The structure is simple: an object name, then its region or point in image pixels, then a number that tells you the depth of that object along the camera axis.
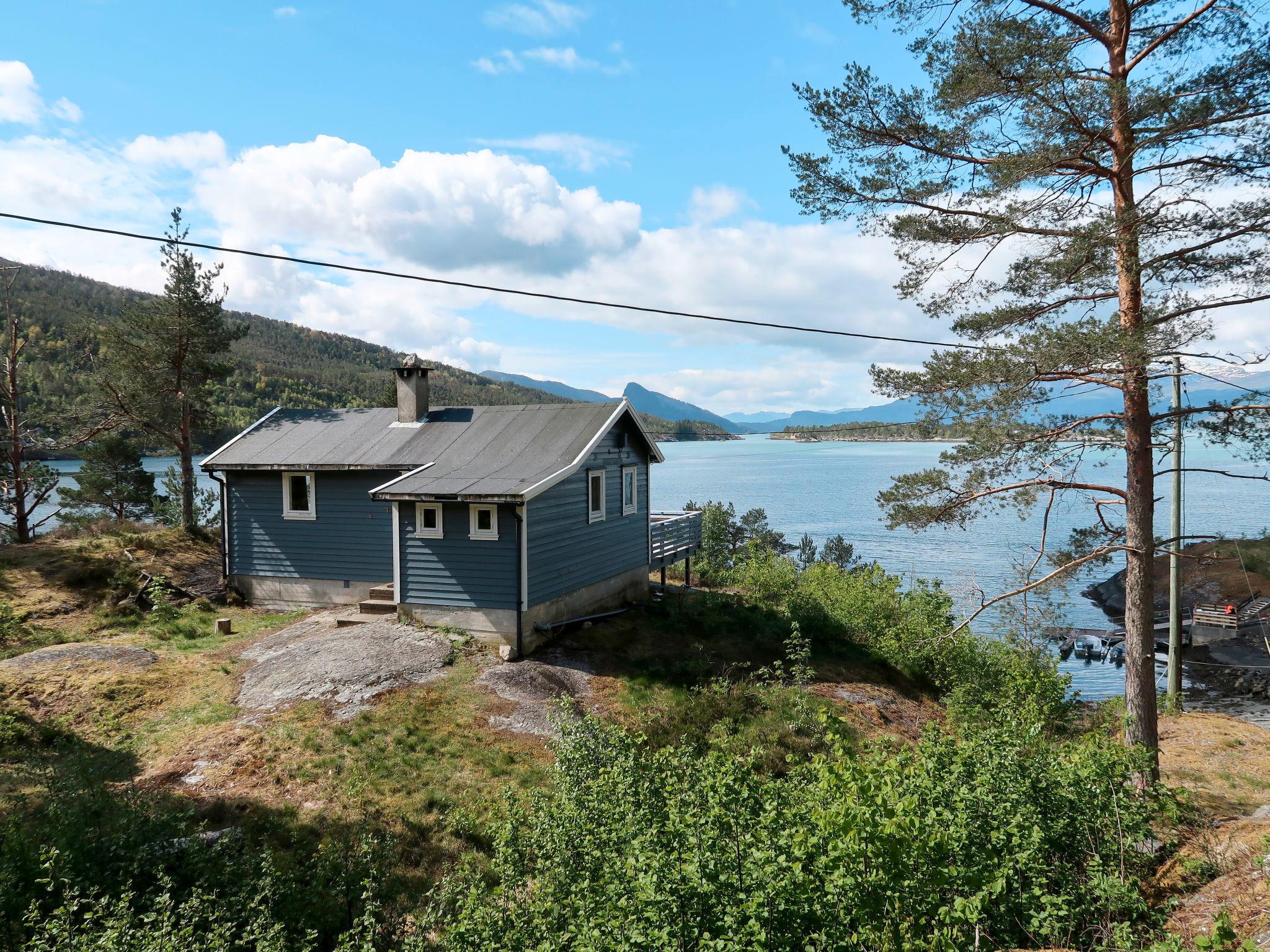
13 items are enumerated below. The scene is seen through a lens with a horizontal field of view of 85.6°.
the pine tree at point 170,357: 22.98
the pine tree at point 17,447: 21.55
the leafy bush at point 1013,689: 12.87
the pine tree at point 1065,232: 8.84
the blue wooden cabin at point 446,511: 14.30
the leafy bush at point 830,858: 4.33
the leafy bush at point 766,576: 24.02
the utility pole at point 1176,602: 14.66
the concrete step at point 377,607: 15.68
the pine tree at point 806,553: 42.53
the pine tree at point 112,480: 31.70
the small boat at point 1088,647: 31.59
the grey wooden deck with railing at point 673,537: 20.83
